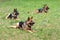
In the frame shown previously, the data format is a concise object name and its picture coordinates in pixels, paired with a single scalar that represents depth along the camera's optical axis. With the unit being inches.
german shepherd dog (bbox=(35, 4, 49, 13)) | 821.4
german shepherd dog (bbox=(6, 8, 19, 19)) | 682.8
